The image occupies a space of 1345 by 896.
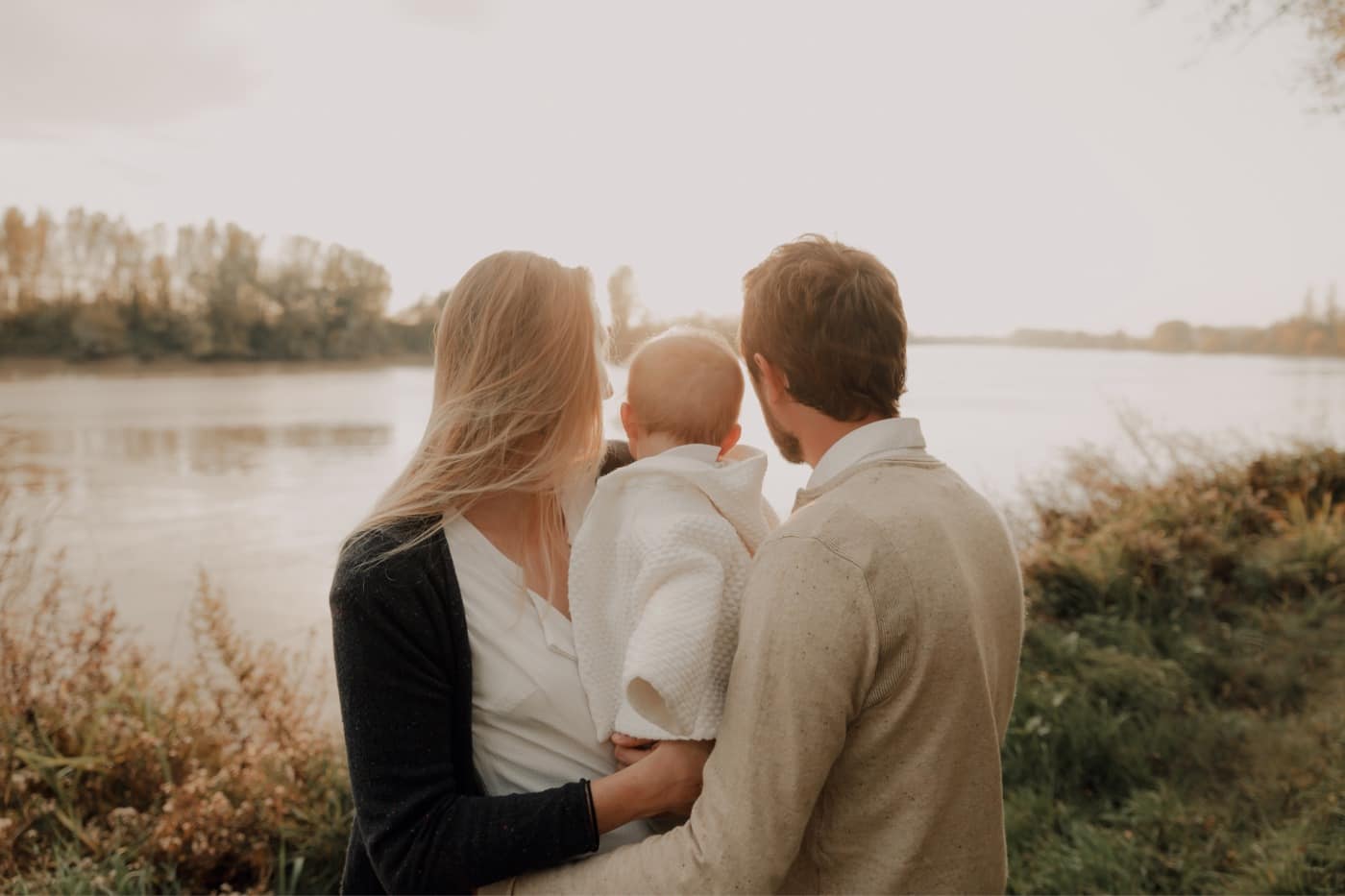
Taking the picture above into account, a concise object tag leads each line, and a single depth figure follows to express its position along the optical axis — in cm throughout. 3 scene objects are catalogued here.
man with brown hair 136
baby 145
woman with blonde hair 156
